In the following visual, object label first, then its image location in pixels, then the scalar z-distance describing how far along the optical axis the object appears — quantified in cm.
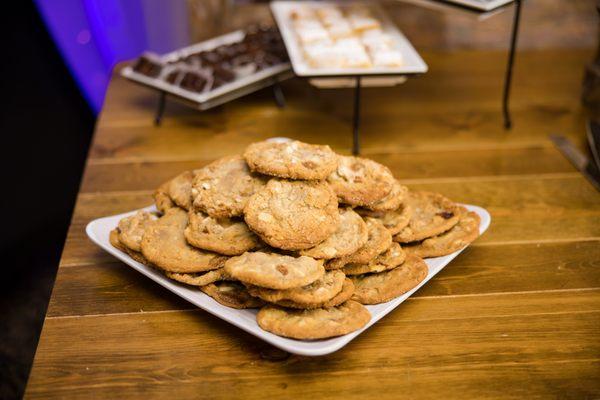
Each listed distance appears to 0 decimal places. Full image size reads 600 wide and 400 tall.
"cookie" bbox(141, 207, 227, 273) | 109
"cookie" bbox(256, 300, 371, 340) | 98
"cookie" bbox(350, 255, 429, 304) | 108
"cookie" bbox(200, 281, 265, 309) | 106
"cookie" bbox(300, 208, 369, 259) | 105
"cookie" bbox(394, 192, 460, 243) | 121
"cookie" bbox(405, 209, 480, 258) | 121
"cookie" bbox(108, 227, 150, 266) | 117
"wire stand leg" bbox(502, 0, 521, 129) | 182
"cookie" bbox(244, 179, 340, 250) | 104
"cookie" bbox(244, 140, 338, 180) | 112
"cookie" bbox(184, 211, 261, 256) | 108
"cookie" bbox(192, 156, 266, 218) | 112
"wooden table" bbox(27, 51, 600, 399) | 105
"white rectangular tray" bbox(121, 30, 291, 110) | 182
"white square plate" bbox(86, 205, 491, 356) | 97
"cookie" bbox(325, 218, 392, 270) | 107
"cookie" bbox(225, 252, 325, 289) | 97
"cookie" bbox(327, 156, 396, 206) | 117
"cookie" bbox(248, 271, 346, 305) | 99
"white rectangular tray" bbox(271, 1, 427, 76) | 162
